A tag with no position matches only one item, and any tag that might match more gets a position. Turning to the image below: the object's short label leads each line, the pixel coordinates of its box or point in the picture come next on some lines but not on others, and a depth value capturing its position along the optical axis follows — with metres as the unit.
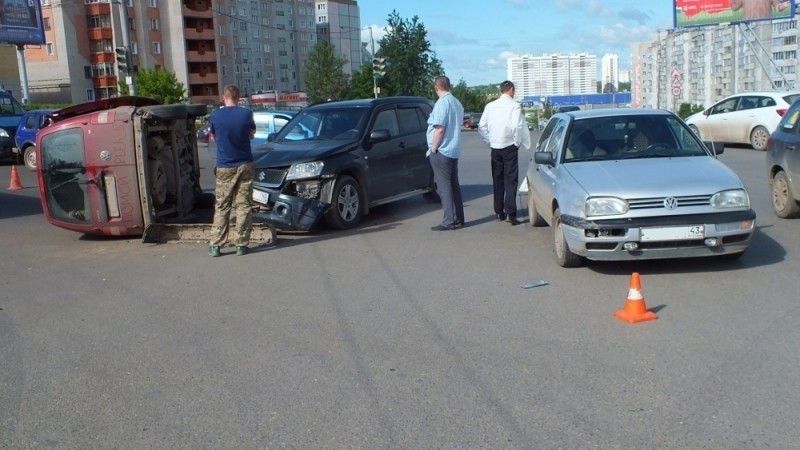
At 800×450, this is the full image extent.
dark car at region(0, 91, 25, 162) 24.95
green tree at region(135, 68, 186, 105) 66.19
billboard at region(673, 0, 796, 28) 35.84
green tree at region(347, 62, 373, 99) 58.85
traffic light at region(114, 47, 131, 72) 28.92
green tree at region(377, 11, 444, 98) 56.25
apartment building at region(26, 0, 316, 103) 81.81
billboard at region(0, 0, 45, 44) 44.91
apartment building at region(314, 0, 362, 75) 138.62
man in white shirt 10.30
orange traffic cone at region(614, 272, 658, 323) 5.93
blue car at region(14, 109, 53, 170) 24.27
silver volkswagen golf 7.03
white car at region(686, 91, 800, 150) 20.58
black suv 10.20
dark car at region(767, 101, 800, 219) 9.62
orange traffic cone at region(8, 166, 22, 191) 18.23
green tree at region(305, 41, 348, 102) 80.50
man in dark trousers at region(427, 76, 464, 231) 10.17
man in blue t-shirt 8.94
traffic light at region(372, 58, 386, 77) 41.59
